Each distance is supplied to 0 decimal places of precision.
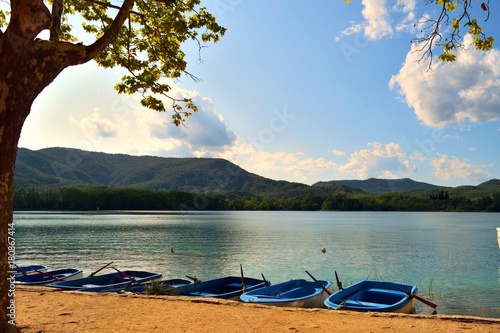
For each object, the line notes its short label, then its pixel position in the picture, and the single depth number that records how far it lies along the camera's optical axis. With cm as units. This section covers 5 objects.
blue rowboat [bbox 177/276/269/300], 1575
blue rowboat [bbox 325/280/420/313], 1310
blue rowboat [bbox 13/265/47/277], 2061
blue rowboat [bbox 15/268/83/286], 1827
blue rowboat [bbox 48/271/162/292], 1585
